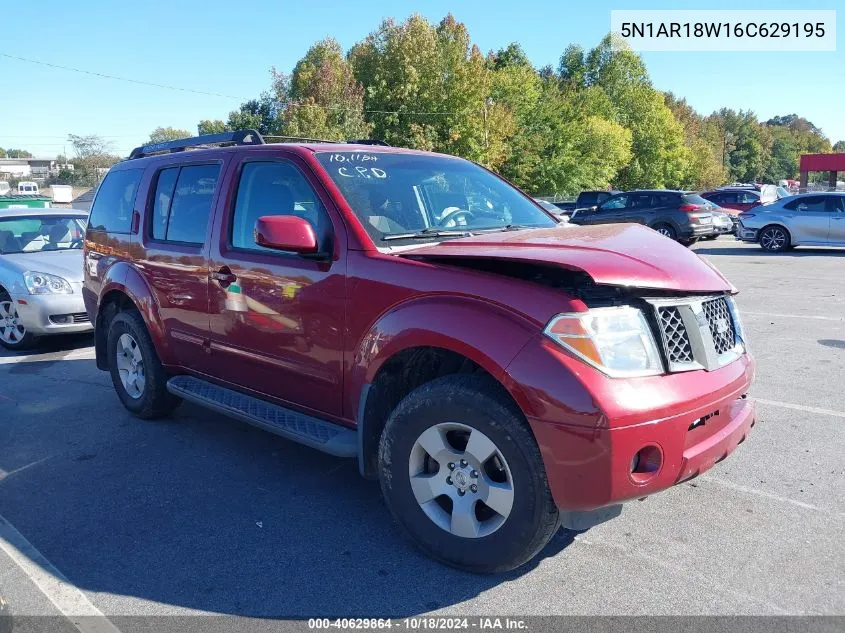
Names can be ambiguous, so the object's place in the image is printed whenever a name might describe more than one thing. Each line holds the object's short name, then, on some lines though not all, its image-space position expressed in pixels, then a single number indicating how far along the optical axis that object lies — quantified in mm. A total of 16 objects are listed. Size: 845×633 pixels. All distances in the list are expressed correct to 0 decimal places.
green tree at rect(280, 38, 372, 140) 33062
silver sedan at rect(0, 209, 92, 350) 7793
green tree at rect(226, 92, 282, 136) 43216
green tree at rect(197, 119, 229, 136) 67881
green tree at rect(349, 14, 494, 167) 42594
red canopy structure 62719
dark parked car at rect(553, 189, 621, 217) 25125
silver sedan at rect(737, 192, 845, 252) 16536
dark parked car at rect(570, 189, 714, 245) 18406
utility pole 44400
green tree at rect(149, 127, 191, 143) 96312
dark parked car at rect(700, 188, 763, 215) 28281
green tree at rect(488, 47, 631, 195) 49500
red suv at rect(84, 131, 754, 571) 2748
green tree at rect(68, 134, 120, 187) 76812
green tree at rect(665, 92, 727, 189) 75312
